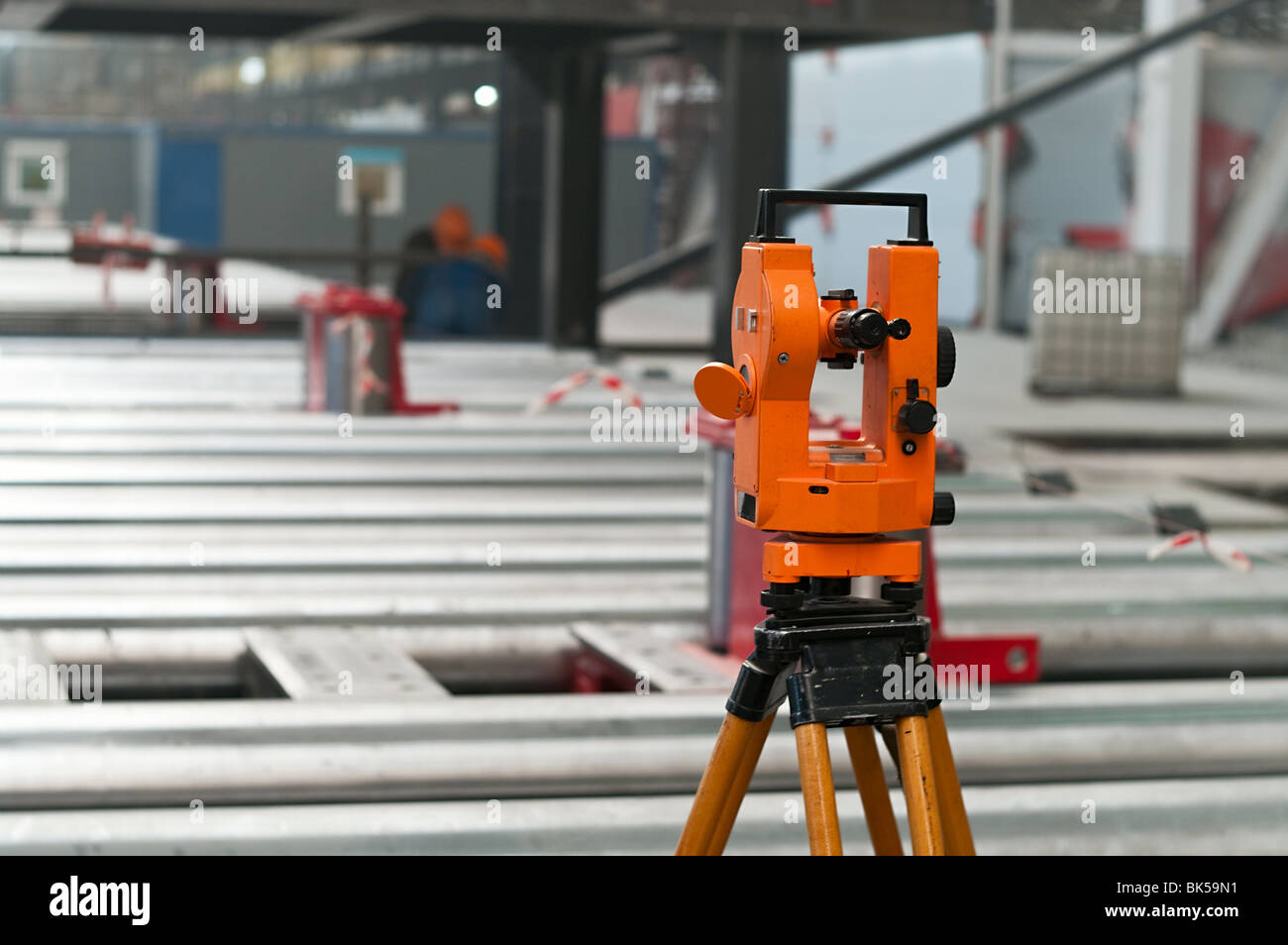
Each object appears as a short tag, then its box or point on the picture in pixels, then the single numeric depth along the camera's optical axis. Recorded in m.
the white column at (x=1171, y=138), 17.39
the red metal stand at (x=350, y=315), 8.05
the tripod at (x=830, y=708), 2.45
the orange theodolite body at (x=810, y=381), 2.53
